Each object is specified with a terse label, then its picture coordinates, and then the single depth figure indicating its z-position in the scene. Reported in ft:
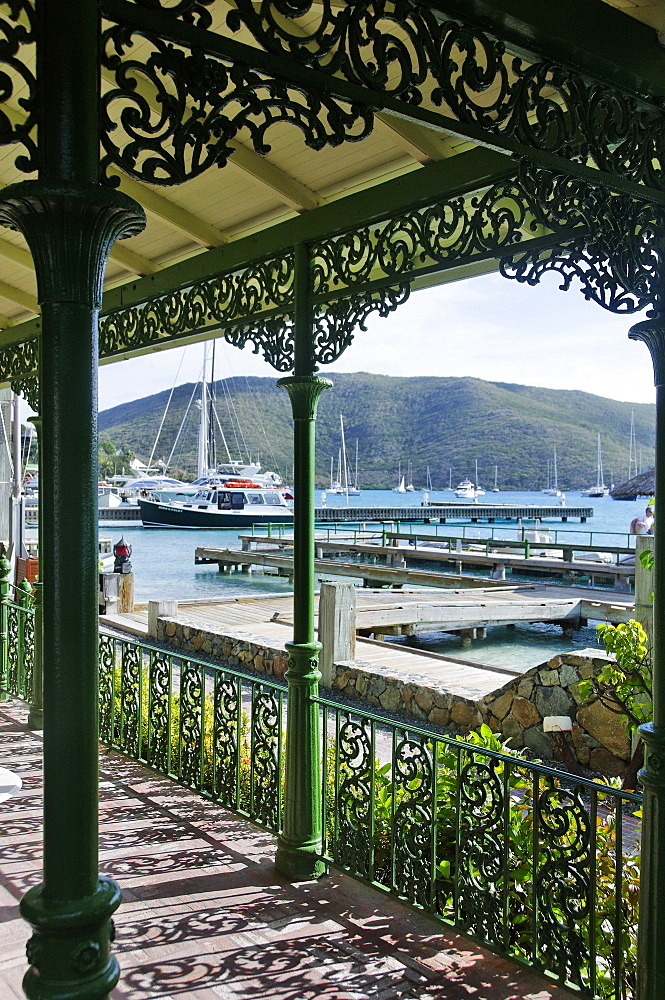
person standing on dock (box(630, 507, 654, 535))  44.19
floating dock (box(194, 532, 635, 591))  73.46
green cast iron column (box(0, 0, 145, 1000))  5.71
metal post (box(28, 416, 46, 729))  21.50
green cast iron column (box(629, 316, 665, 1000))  8.95
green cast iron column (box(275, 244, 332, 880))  14.15
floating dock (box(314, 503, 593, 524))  171.85
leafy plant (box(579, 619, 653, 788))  15.20
